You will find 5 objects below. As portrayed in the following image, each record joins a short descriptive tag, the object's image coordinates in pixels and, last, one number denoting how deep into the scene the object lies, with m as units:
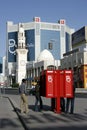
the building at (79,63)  43.99
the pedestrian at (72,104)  7.83
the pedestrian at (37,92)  8.87
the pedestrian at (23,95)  8.13
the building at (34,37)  84.75
